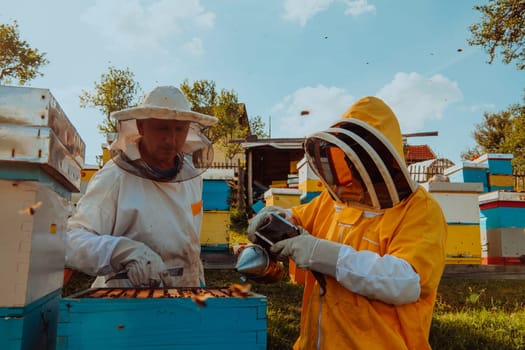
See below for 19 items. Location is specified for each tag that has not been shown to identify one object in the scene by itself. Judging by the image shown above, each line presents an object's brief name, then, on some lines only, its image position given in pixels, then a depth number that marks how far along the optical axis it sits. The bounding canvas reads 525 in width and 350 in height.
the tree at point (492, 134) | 35.22
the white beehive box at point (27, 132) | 1.11
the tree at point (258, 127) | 35.67
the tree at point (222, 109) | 29.42
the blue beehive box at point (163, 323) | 1.12
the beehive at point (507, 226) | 6.58
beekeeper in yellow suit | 1.59
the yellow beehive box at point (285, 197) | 6.84
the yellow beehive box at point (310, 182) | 7.18
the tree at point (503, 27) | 13.60
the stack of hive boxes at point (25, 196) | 1.12
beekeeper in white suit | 1.83
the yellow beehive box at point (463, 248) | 6.25
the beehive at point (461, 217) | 6.15
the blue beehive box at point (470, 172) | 7.85
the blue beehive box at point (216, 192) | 6.18
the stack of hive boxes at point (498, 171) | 8.38
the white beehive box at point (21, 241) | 1.15
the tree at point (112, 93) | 25.83
